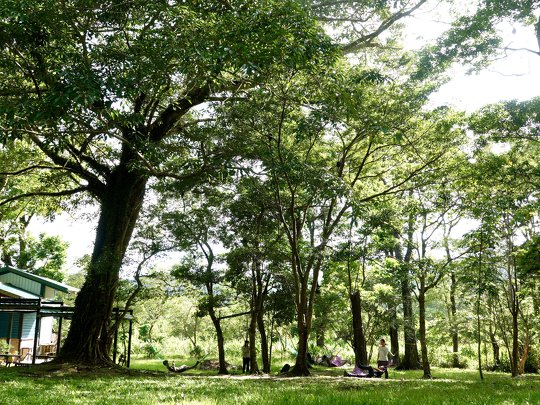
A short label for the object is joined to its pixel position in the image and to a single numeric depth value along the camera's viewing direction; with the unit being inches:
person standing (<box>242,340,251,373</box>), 788.6
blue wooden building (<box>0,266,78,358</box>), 812.0
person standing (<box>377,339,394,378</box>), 615.9
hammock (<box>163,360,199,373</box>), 780.6
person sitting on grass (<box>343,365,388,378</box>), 601.0
